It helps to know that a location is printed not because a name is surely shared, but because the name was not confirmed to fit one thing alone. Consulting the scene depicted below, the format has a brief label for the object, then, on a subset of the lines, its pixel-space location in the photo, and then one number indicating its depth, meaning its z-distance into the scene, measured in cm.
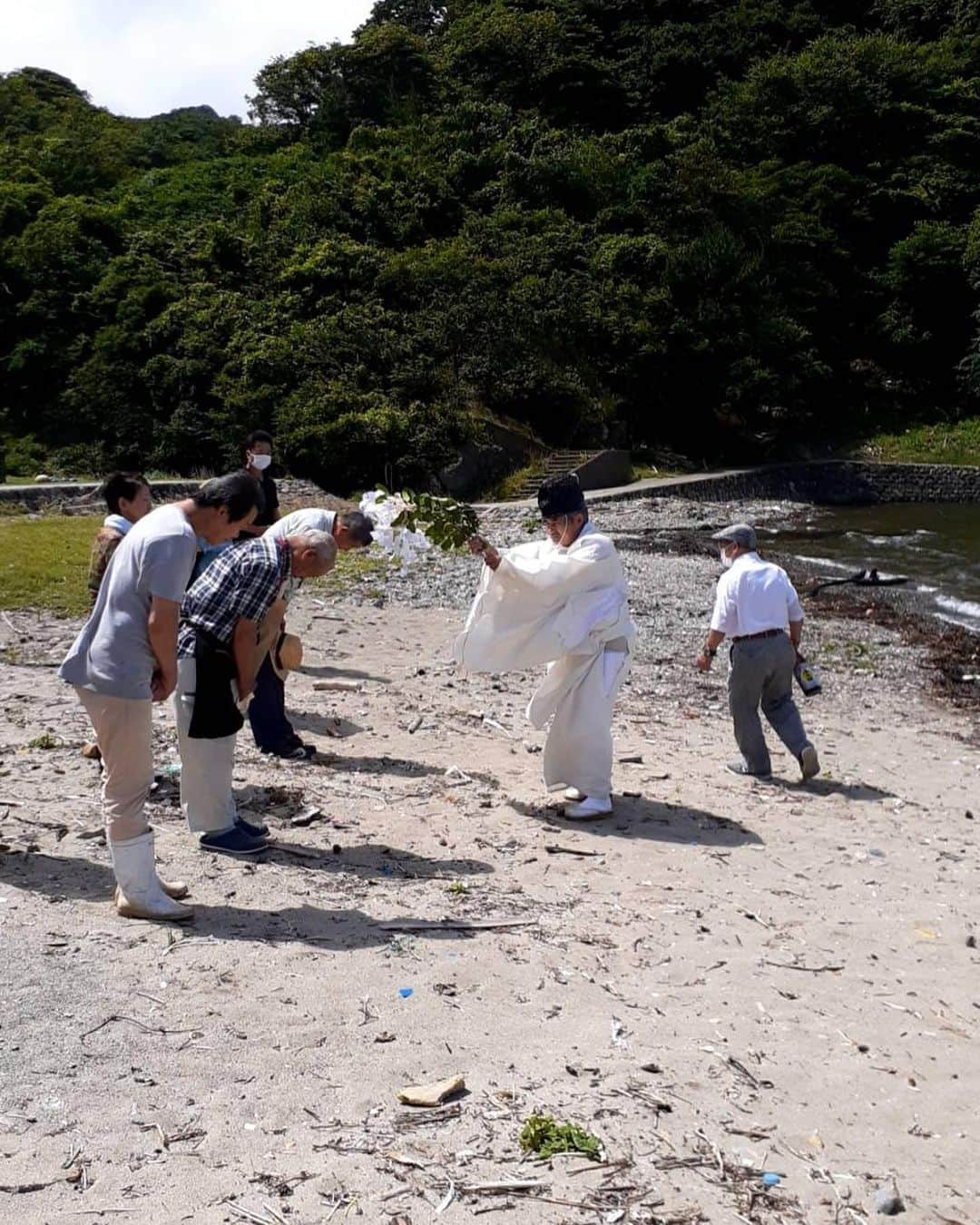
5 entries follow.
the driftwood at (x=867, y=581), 2291
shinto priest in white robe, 752
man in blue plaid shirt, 575
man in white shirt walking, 848
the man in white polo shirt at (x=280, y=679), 708
